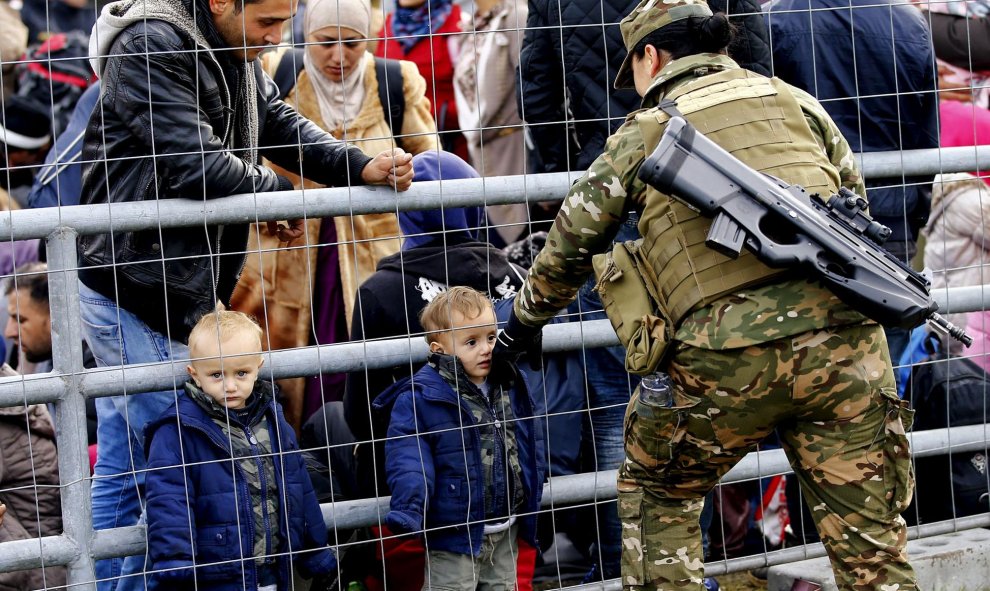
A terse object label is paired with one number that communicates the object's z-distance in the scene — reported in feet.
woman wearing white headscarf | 17.89
